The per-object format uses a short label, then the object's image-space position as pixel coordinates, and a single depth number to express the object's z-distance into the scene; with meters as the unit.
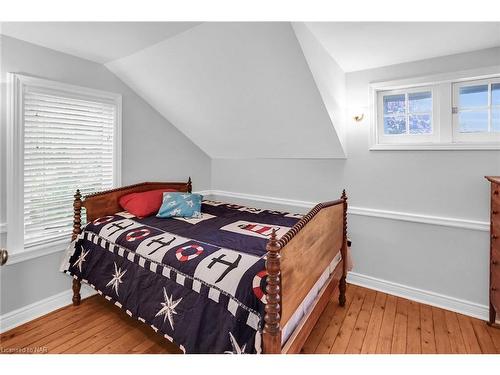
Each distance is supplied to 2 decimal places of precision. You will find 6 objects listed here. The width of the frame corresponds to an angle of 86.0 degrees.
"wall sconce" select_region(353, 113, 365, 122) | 2.76
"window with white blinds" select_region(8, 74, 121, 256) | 2.22
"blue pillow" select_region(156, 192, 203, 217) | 2.68
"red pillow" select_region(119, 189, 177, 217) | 2.63
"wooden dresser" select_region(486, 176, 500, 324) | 1.99
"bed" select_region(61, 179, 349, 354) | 1.33
